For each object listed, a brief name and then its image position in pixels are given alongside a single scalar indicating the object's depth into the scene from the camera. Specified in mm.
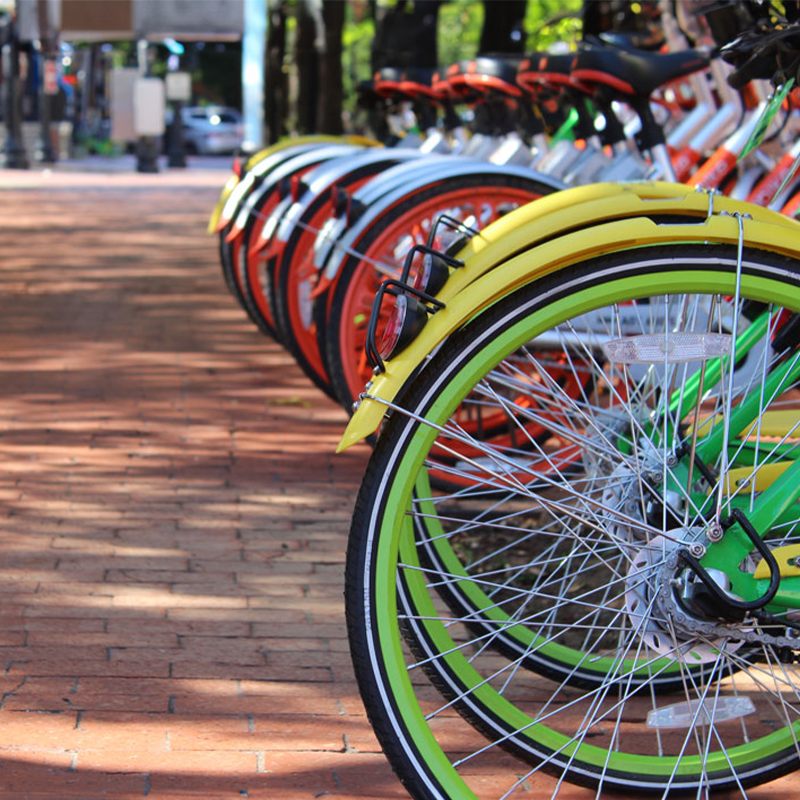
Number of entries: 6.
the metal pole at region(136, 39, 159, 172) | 30109
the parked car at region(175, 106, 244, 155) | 47562
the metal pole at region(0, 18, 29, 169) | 28953
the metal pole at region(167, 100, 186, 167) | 33938
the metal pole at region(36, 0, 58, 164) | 31312
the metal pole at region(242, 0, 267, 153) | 17859
